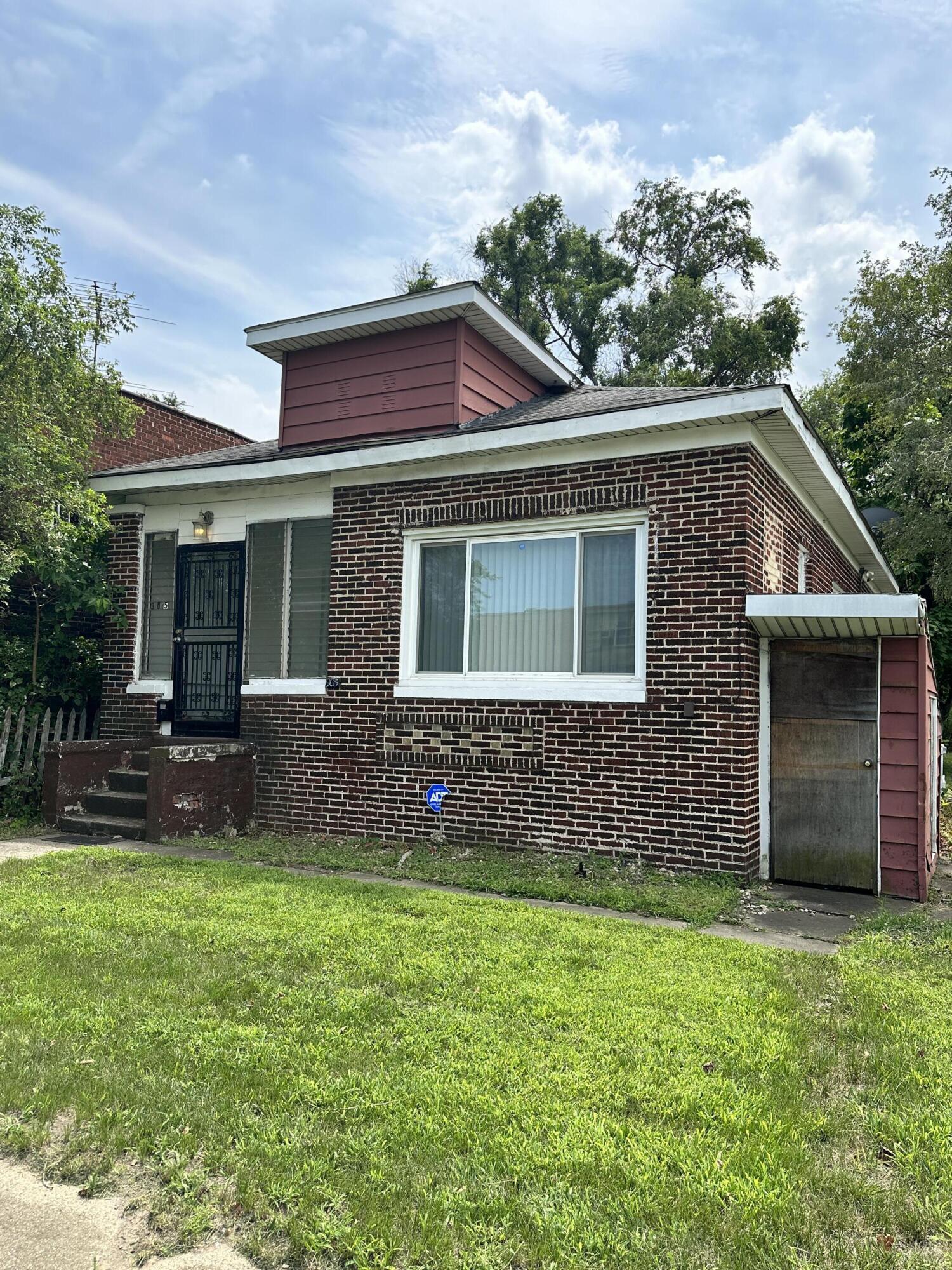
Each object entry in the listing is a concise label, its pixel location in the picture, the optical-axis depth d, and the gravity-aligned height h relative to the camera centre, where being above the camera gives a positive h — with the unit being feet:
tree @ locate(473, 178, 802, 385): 81.61 +43.40
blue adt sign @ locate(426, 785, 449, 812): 25.25 -2.97
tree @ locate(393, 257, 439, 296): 90.63 +45.03
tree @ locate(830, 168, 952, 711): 59.52 +24.38
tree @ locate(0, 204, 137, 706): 27.55 +9.71
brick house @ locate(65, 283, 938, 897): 21.63 +2.29
